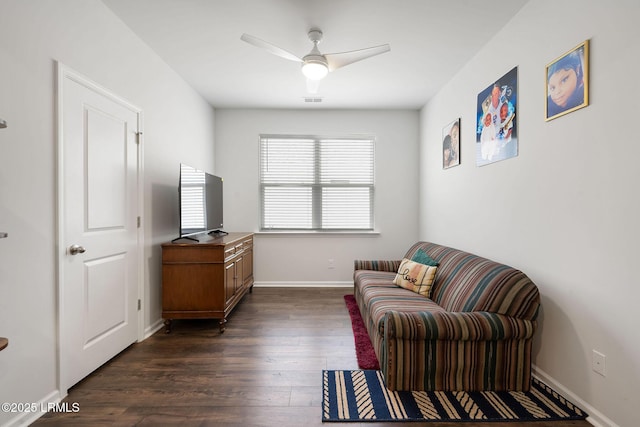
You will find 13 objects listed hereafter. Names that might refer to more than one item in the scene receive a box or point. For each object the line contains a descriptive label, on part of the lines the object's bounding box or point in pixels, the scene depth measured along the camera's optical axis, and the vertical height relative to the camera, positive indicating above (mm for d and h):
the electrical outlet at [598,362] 1647 -839
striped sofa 1918 -854
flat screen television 3041 +84
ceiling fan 2338 +1248
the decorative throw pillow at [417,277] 2891 -661
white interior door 1935 -108
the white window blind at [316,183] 4680 +427
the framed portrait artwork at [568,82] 1728 +781
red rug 2314 -1156
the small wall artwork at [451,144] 3334 +763
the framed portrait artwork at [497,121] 2373 +764
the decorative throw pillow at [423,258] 3029 -503
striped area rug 1737 -1179
